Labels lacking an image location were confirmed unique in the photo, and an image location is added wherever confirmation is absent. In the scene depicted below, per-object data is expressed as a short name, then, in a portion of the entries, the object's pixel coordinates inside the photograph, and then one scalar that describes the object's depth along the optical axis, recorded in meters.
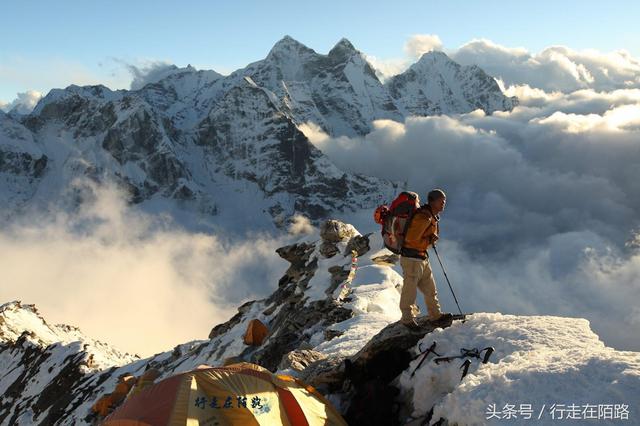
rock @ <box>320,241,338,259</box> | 39.56
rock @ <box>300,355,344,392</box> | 12.45
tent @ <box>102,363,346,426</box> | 9.71
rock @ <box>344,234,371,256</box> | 38.25
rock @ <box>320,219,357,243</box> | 40.00
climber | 12.19
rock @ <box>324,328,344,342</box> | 21.28
